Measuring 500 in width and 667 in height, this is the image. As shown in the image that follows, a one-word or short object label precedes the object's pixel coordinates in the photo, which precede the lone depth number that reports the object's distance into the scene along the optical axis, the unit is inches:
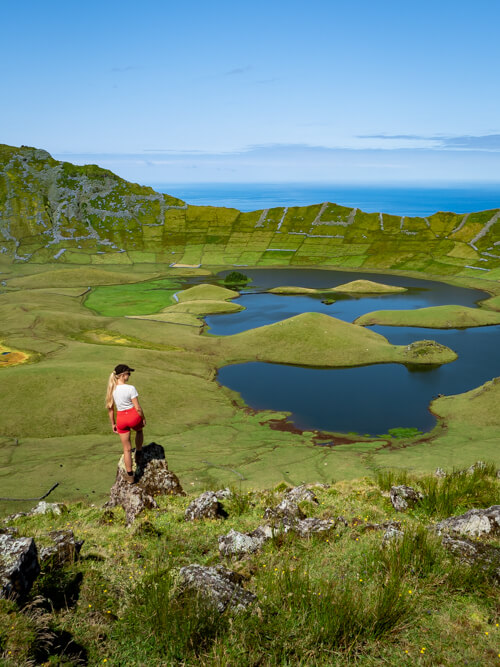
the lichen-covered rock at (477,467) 943.0
